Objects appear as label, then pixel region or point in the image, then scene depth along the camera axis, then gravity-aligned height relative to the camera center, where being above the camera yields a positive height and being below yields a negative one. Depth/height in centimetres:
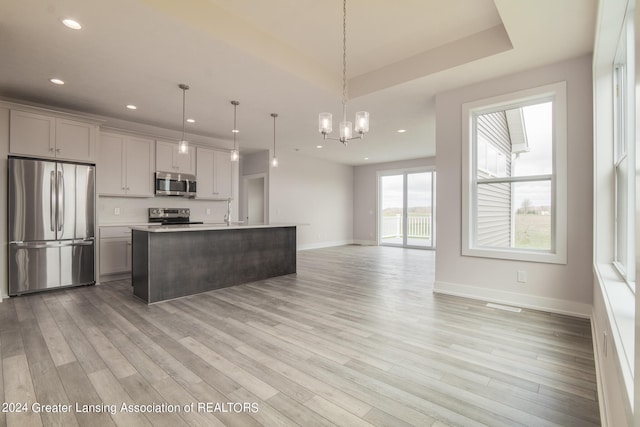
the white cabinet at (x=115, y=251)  479 -61
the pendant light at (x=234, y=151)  446 +96
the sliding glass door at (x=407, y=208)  884 +13
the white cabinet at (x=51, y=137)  392 +107
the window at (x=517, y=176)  328 +43
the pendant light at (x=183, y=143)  381 +90
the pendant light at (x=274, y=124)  497 +164
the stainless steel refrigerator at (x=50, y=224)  390 -15
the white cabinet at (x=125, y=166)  492 +82
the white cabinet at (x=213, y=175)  618 +82
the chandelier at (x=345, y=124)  297 +88
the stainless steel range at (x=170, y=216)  567 -5
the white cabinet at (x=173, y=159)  556 +104
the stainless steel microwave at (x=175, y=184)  554 +56
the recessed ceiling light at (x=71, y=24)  253 +162
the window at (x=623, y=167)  179 +32
